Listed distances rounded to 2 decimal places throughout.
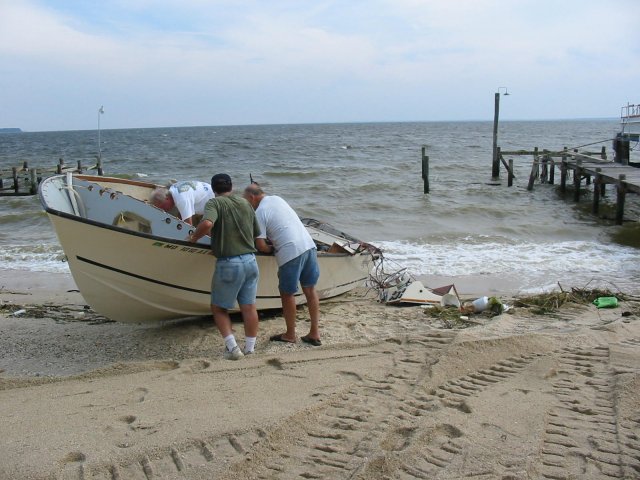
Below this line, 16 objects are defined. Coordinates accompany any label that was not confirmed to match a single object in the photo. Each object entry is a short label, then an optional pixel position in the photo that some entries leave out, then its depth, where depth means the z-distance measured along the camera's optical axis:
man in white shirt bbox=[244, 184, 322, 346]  5.96
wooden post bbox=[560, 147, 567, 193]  23.01
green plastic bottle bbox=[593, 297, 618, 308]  7.66
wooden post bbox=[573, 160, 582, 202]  21.14
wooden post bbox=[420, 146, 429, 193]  23.62
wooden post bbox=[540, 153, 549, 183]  26.94
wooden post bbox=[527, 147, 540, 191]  24.30
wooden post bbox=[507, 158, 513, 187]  25.17
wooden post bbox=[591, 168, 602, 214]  17.94
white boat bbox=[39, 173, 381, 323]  6.04
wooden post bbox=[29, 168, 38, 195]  24.11
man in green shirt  5.51
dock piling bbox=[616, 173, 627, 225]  15.85
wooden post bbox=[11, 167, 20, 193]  23.64
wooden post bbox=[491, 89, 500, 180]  27.52
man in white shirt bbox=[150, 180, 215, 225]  7.14
